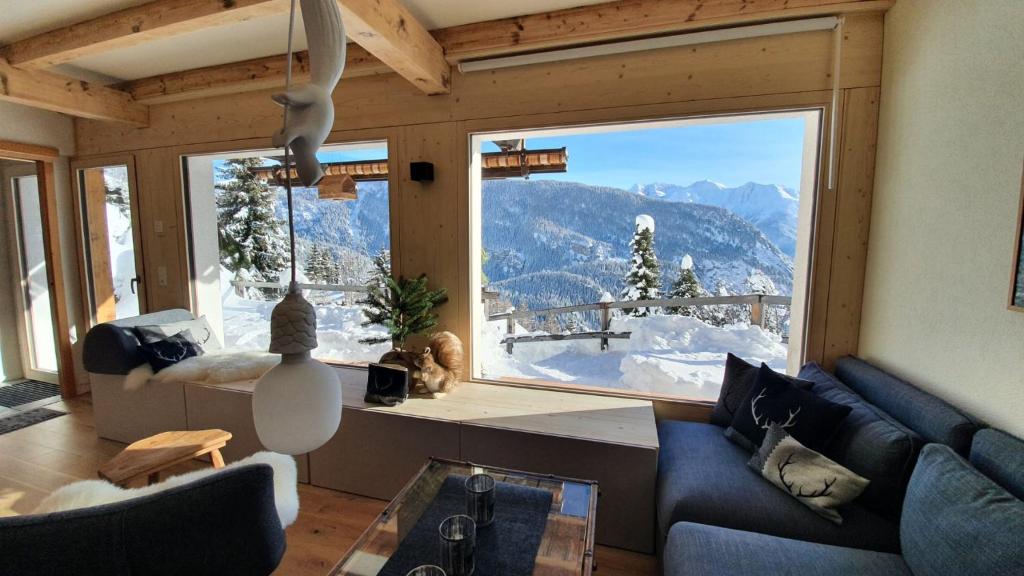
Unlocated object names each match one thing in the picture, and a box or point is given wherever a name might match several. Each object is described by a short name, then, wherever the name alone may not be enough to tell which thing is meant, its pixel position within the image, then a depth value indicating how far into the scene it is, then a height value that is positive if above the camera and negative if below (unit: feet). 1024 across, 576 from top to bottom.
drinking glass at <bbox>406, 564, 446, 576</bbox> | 3.79 -2.88
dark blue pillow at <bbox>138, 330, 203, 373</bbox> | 10.12 -2.59
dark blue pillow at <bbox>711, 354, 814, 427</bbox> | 7.38 -2.48
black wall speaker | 9.45 +1.61
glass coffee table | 4.46 -3.28
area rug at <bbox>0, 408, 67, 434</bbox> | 11.08 -4.71
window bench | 6.77 -3.40
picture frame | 4.51 -0.30
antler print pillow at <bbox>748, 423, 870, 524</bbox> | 5.19 -2.92
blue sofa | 4.05 -3.12
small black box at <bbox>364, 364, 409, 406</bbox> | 8.38 -2.73
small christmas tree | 9.15 -1.37
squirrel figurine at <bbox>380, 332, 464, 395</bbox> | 8.77 -2.48
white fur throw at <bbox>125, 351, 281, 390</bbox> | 9.67 -2.88
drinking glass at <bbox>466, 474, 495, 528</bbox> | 4.97 -2.98
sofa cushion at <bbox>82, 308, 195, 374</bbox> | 10.06 -2.50
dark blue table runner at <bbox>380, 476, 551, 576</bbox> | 4.41 -3.26
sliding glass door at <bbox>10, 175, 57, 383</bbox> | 13.55 -1.47
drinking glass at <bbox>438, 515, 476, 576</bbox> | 4.09 -2.92
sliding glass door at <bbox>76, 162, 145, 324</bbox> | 13.41 +0.01
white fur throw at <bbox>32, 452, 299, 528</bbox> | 4.42 -2.69
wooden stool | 6.53 -3.44
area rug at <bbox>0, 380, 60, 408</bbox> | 12.72 -4.61
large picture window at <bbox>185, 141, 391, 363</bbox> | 12.82 +0.00
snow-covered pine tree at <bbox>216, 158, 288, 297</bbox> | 19.48 +0.93
